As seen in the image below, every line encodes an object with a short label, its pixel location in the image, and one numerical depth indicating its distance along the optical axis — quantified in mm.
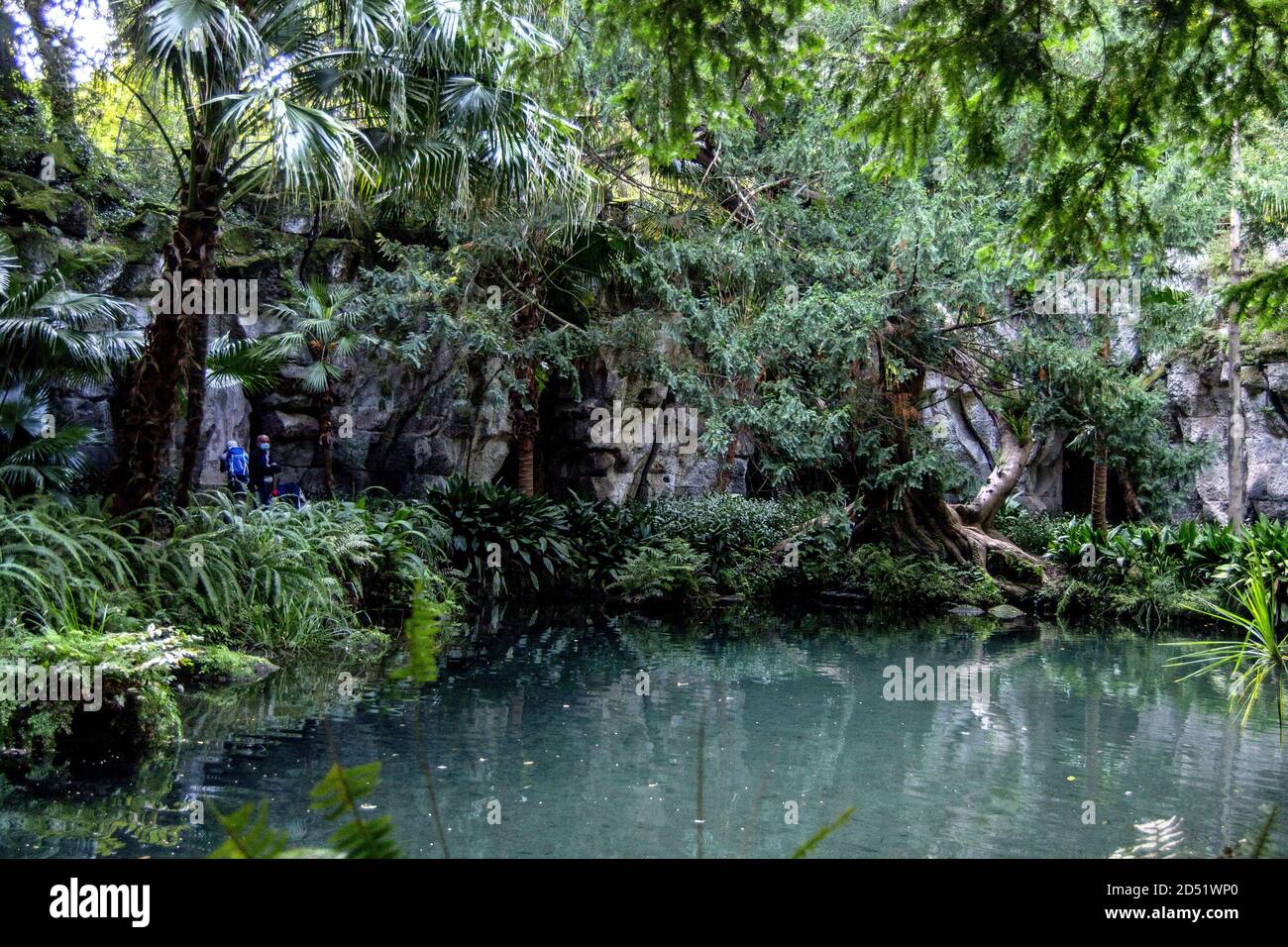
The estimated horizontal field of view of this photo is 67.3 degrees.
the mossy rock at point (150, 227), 15250
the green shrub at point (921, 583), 15117
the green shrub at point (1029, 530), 17953
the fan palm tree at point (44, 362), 9359
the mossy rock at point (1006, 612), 14656
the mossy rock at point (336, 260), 17406
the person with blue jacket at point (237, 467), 14062
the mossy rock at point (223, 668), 7480
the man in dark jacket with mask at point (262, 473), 14883
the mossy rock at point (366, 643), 9164
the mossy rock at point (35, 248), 12500
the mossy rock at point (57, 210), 13016
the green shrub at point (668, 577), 14438
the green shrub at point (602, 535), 15242
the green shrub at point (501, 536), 14055
